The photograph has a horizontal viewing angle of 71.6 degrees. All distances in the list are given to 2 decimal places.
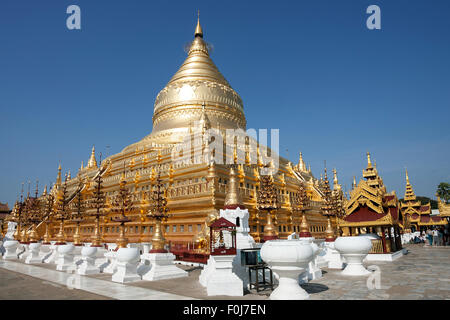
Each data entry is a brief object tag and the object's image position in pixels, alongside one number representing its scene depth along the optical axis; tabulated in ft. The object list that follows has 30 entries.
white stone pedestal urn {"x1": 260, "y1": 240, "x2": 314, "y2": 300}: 25.67
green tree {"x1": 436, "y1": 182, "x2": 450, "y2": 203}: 213.46
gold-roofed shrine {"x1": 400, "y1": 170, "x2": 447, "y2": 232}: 145.48
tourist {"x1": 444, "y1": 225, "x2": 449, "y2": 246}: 96.53
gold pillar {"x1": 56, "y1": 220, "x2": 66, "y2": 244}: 71.51
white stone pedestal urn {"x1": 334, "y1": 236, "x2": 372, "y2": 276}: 39.91
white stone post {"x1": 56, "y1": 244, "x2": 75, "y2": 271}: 53.40
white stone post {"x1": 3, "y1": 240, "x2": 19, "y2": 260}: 78.12
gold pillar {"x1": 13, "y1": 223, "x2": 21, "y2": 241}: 102.68
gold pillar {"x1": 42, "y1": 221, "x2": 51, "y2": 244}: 81.07
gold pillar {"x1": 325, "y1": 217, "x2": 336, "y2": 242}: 58.03
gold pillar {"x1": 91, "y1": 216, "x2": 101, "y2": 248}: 60.13
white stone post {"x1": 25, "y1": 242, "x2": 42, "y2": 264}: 66.95
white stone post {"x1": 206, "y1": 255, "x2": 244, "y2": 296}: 30.01
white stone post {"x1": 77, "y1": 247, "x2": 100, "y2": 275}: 47.34
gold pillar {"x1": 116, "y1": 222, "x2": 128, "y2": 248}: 52.88
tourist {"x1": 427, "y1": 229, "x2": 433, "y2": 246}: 97.48
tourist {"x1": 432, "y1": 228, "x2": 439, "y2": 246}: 99.31
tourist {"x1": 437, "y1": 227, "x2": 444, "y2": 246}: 96.77
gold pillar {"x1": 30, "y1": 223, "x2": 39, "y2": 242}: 86.28
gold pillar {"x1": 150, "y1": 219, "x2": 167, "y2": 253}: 45.19
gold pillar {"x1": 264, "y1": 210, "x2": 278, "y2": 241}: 55.95
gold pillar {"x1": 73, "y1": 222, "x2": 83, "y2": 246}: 72.95
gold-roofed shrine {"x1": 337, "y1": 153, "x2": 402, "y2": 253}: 63.21
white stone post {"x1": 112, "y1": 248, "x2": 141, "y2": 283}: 38.83
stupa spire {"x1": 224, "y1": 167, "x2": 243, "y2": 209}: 55.39
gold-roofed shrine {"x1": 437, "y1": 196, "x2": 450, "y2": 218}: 97.08
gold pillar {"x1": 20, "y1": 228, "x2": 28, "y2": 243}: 92.27
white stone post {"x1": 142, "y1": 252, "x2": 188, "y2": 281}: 40.83
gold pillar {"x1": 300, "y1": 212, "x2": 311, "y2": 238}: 55.56
